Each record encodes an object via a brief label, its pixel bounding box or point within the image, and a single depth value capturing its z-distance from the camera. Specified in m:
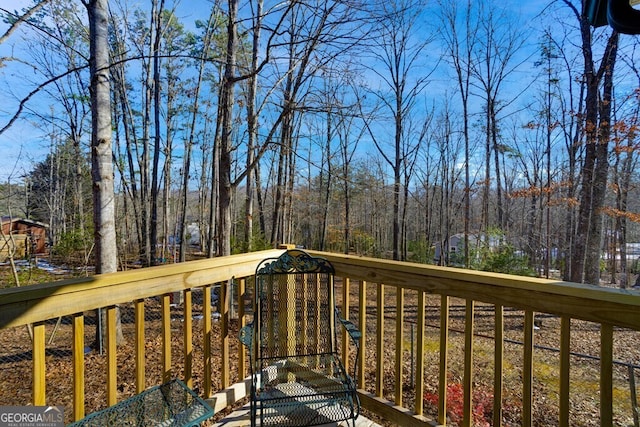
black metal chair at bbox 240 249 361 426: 1.60
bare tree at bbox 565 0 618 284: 6.46
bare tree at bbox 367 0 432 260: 10.70
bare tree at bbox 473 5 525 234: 10.19
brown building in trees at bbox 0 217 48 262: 10.29
